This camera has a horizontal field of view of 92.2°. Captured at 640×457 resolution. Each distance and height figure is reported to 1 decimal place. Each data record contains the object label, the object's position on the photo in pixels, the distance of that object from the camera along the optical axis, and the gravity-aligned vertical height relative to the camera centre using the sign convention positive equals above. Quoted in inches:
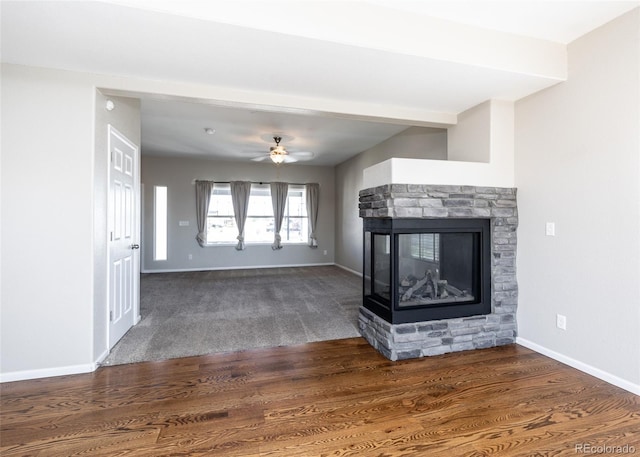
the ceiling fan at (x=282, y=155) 197.8 +49.9
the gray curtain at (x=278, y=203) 310.2 +25.5
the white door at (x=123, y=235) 115.6 -3.2
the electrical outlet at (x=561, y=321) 105.8 -32.2
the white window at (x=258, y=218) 303.4 +9.9
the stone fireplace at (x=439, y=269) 111.3 -16.0
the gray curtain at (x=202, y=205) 292.2 +21.6
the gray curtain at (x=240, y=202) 299.6 +25.2
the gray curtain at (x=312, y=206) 320.2 +23.0
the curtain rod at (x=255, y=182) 294.0 +45.6
